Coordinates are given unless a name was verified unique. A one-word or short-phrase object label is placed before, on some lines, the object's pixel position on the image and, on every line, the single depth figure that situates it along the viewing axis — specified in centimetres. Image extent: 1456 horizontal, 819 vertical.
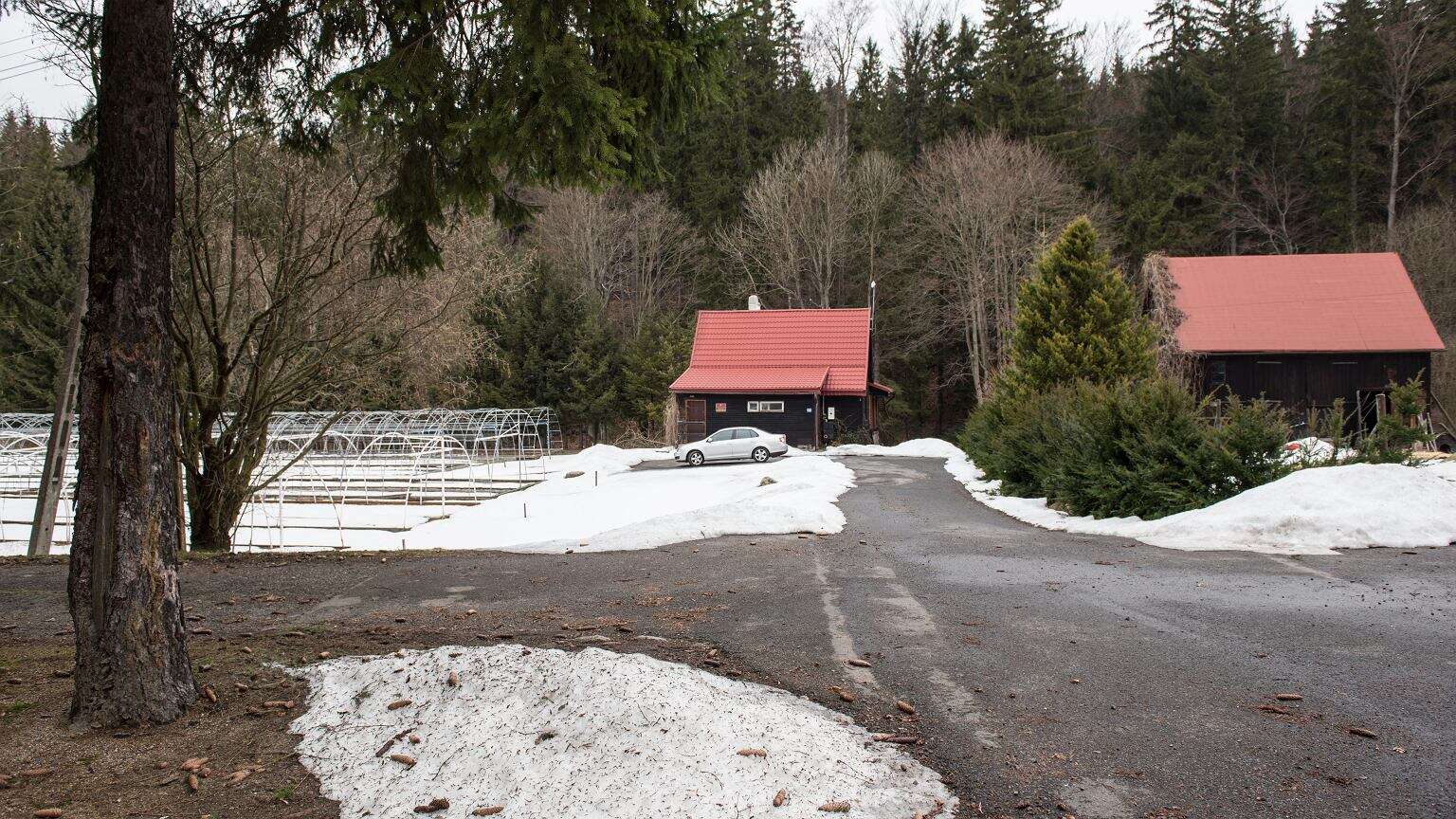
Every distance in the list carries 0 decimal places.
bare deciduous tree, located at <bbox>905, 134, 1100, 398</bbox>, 4131
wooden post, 1362
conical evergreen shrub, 2116
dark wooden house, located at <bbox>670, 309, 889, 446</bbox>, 3738
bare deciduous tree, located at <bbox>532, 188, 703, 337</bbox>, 4644
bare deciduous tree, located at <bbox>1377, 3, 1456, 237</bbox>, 3938
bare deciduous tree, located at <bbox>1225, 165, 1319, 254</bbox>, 4347
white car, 3216
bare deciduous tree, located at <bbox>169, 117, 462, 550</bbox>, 1077
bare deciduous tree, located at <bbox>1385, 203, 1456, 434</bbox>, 3672
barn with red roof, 3231
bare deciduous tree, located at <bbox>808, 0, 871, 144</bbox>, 5316
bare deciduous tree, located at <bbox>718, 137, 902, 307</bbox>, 4606
